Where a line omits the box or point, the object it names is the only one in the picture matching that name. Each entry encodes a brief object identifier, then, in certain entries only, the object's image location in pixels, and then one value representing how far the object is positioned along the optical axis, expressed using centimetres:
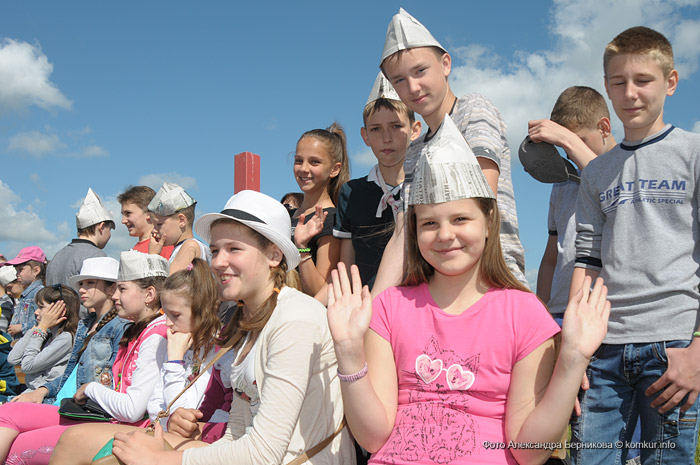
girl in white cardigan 235
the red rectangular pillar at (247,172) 661
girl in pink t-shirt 198
